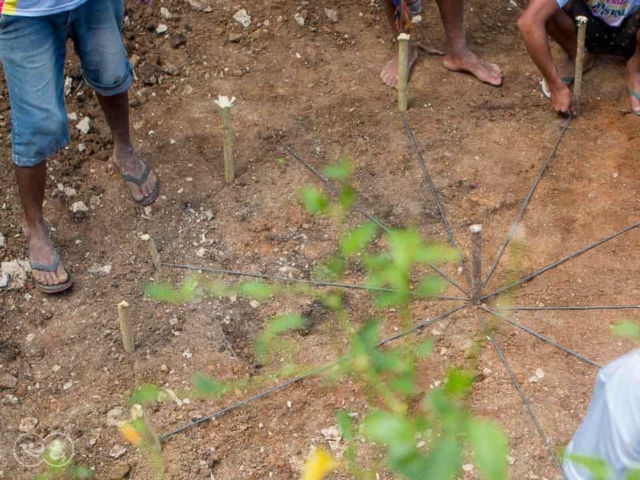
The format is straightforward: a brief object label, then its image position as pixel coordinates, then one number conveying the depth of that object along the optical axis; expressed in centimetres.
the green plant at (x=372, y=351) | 228
